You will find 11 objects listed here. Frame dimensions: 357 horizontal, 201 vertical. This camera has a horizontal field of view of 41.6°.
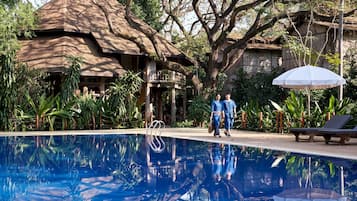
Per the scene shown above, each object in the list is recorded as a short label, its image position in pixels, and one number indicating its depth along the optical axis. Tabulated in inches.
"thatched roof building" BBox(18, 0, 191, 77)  984.9
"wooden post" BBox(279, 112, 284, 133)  757.3
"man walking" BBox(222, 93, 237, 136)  685.3
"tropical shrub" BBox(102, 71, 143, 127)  895.7
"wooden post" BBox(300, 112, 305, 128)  727.1
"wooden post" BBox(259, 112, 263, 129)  808.9
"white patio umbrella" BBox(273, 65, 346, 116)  632.4
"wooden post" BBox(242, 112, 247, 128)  860.6
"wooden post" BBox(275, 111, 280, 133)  761.0
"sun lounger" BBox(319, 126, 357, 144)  555.2
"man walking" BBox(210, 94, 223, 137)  679.1
